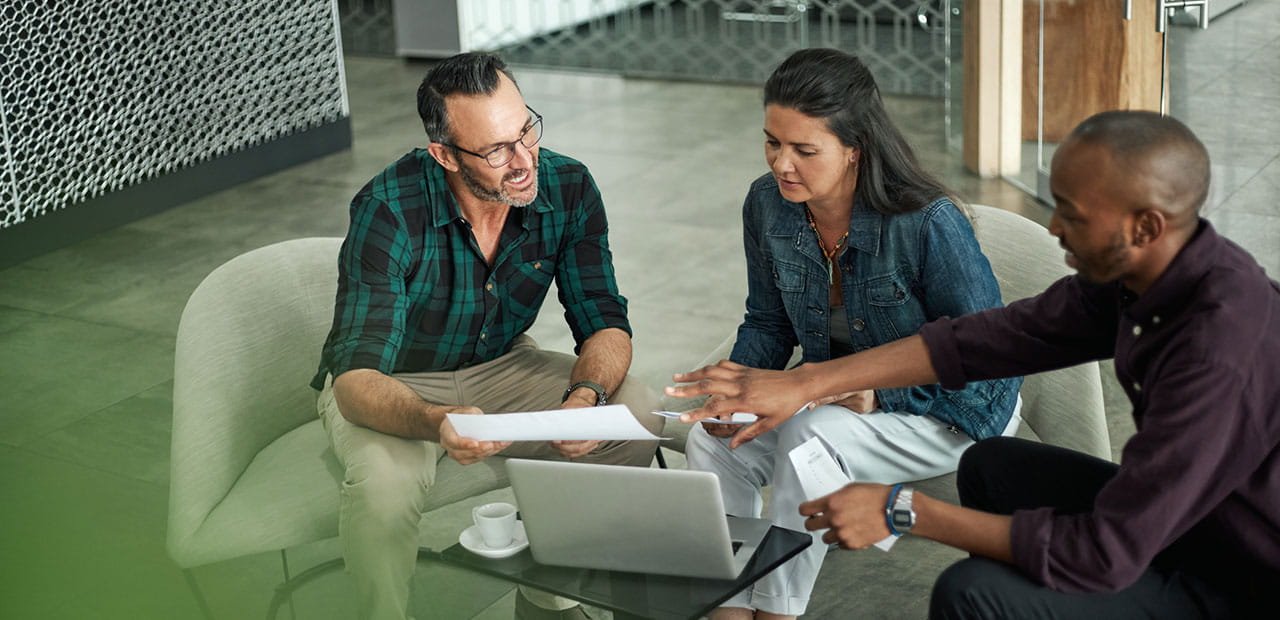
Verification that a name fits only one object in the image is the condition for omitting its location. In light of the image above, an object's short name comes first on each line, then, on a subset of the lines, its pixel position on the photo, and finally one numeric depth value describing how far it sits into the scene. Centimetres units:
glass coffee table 179
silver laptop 175
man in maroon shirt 150
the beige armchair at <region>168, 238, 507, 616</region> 225
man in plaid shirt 220
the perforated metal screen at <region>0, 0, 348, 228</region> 507
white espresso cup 193
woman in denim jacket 220
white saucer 194
